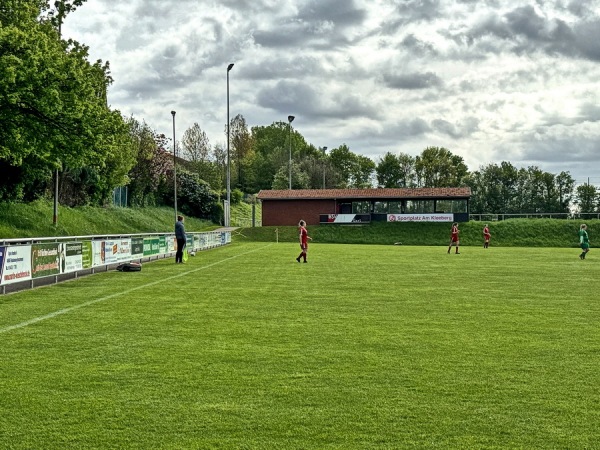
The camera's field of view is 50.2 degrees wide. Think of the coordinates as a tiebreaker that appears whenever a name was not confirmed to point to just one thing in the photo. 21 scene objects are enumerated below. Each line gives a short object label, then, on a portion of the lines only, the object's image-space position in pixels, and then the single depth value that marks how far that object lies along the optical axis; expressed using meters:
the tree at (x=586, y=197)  88.06
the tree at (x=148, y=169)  63.50
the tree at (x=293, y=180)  95.06
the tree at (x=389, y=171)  117.62
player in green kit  31.94
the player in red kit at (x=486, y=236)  48.60
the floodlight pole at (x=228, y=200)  61.22
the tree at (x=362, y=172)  120.69
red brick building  68.50
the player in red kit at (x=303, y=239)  26.15
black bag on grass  21.97
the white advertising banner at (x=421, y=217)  67.88
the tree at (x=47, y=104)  25.73
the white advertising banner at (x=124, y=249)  23.58
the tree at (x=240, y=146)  111.81
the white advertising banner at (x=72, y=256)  18.45
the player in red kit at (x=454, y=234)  36.94
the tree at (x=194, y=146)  98.75
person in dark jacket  26.67
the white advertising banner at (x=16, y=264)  14.79
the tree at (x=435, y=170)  114.54
